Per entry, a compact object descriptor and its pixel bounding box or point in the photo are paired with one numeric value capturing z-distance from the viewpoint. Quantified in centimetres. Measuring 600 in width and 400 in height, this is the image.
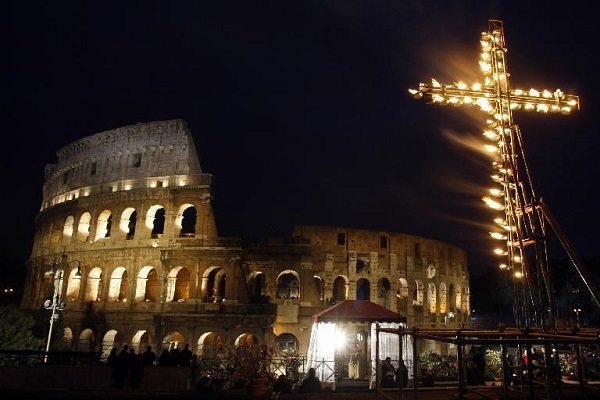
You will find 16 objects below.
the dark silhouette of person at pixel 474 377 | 1081
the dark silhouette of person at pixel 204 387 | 1013
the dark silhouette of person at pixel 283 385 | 1054
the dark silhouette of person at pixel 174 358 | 1415
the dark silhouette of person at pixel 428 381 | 1120
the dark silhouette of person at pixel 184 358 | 1422
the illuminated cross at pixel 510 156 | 699
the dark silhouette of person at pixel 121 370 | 1142
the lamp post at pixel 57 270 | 2932
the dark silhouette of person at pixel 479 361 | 1295
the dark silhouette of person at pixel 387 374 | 1104
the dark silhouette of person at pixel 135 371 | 1141
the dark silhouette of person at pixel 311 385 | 1069
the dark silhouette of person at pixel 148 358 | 1349
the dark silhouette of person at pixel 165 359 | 1411
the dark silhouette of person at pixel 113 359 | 1179
